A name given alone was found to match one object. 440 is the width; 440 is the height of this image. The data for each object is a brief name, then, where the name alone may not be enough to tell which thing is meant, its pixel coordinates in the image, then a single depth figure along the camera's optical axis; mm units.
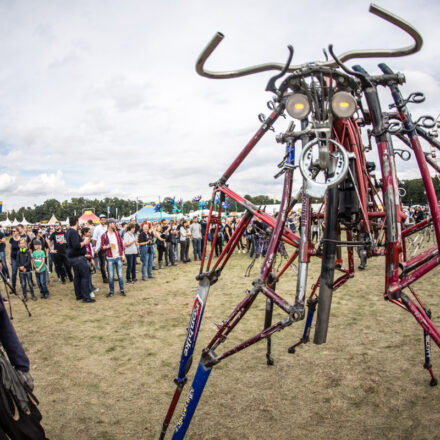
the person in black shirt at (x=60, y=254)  11820
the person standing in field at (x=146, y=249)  12477
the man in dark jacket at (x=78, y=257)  9422
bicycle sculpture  2170
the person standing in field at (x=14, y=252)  11039
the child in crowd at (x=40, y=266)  10101
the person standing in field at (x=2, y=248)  12014
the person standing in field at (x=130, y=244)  11453
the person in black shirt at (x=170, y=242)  15500
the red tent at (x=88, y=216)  32562
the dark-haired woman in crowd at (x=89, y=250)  9675
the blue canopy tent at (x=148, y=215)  37391
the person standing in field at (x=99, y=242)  11476
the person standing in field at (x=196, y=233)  16656
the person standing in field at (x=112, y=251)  10062
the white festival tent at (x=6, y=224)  51603
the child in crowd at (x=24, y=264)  10172
